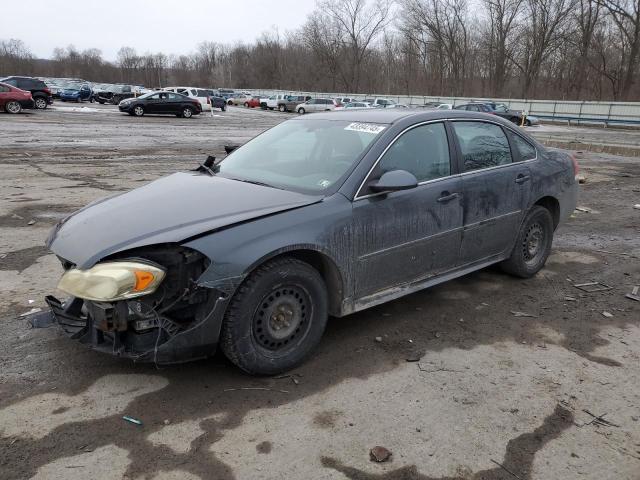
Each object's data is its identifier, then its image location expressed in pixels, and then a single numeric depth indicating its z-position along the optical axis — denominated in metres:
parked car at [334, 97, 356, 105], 52.63
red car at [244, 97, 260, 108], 59.96
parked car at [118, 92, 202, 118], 32.56
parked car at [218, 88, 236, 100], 72.53
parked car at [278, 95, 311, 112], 51.66
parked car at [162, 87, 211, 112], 41.44
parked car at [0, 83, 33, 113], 27.39
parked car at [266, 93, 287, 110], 53.94
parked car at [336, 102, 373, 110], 40.62
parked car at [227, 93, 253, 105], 66.94
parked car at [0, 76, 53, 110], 31.72
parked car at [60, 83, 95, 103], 45.44
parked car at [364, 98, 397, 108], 47.51
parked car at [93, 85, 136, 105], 45.69
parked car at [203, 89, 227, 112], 48.62
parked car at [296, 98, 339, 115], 48.44
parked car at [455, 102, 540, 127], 36.88
